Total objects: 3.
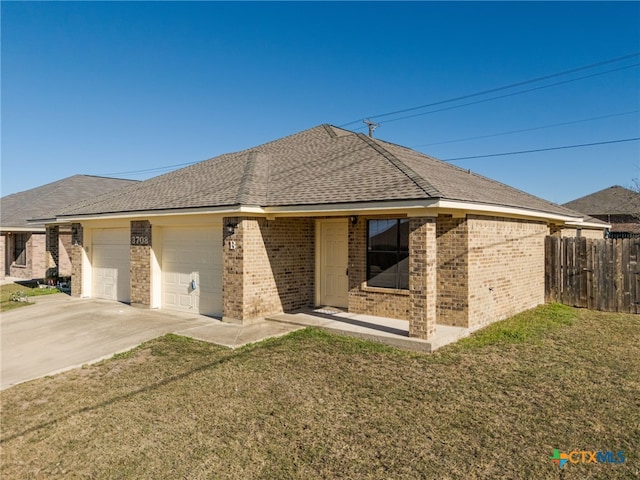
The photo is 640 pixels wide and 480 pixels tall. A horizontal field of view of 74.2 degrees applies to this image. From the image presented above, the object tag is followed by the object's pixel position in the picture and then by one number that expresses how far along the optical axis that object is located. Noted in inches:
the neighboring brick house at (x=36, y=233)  791.7
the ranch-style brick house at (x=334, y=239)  335.6
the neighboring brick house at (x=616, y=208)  1164.7
